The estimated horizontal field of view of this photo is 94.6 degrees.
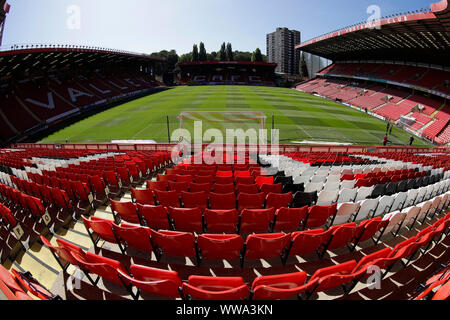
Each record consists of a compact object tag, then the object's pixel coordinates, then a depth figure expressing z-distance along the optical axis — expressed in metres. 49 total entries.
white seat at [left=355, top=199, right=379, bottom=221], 4.70
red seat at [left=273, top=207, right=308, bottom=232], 4.07
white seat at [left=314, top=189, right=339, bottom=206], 5.52
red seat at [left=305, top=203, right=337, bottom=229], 4.29
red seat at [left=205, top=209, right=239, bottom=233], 3.89
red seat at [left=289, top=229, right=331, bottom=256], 3.31
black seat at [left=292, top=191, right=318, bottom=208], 5.22
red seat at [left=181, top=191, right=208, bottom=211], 4.89
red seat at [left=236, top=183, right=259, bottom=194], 5.63
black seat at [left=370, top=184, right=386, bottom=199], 5.99
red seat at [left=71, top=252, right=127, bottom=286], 2.61
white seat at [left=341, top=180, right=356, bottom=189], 6.68
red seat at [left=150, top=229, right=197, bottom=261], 3.13
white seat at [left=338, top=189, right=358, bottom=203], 5.64
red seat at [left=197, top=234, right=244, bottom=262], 3.09
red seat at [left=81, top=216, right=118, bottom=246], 3.58
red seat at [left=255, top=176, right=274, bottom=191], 6.56
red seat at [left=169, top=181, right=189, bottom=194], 5.87
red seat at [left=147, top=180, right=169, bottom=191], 5.94
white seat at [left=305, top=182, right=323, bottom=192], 6.38
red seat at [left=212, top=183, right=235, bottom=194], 5.66
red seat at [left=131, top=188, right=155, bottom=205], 5.16
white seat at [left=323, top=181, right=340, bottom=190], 6.43
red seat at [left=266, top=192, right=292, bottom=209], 4.89
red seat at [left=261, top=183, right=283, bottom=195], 5.80
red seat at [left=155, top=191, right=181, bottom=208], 4.94
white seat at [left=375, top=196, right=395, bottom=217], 4.90
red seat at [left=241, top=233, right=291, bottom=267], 3.18
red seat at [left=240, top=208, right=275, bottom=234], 3.97
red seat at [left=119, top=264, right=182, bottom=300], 2.37
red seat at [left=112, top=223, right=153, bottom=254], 3.34
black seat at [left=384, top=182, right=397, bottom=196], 6.15
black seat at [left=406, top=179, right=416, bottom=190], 6.66
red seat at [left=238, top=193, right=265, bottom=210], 4.86
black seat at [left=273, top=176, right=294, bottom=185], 6.82
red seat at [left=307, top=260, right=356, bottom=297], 2.49
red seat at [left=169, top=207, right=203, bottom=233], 3.92
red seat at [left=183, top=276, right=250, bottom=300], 2.17
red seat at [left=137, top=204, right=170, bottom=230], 4.04
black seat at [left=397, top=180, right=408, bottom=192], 6.45
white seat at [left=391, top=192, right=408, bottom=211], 5.19
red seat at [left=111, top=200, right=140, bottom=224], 4.20
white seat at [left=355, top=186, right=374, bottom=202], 5.80
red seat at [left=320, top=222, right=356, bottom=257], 3.54
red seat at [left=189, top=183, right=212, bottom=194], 5.62
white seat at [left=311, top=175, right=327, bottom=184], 7.09
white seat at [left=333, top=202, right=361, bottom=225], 4.54
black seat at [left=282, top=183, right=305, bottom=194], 6.07
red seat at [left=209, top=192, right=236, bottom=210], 4.83
